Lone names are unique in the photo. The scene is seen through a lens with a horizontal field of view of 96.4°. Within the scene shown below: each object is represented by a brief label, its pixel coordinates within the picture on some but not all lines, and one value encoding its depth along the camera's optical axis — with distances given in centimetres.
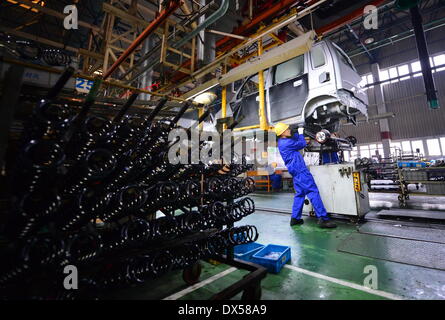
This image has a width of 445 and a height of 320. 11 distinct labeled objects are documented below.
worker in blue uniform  354
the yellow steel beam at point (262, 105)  404
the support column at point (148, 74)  412
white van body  371
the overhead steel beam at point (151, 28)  201
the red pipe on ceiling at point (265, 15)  329
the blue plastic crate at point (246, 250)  228
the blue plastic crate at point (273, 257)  200
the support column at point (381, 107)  1414
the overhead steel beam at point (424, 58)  658
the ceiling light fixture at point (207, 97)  337
